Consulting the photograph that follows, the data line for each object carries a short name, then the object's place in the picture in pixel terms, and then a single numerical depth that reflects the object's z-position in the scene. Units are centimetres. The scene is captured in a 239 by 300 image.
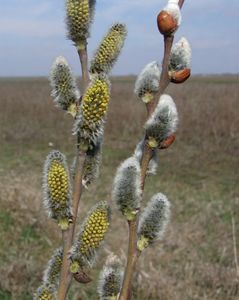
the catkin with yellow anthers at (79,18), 20
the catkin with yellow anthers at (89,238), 21
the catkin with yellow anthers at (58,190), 21
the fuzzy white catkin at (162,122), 21
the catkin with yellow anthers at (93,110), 19
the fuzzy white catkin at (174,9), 20
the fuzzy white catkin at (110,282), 22
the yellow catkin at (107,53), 21
